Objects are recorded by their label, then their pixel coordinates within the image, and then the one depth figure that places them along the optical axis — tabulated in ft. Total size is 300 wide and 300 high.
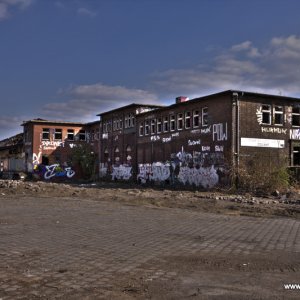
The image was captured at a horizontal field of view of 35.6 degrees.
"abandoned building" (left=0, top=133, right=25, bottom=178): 214.69
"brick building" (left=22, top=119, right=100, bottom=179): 205.67
